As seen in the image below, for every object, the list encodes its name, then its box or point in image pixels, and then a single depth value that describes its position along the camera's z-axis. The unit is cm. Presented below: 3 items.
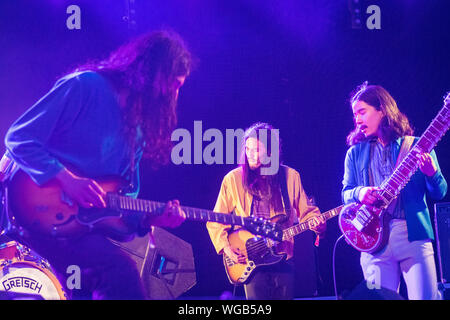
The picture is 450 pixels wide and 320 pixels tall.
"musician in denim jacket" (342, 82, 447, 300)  332
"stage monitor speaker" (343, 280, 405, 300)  297
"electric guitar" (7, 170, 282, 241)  268
